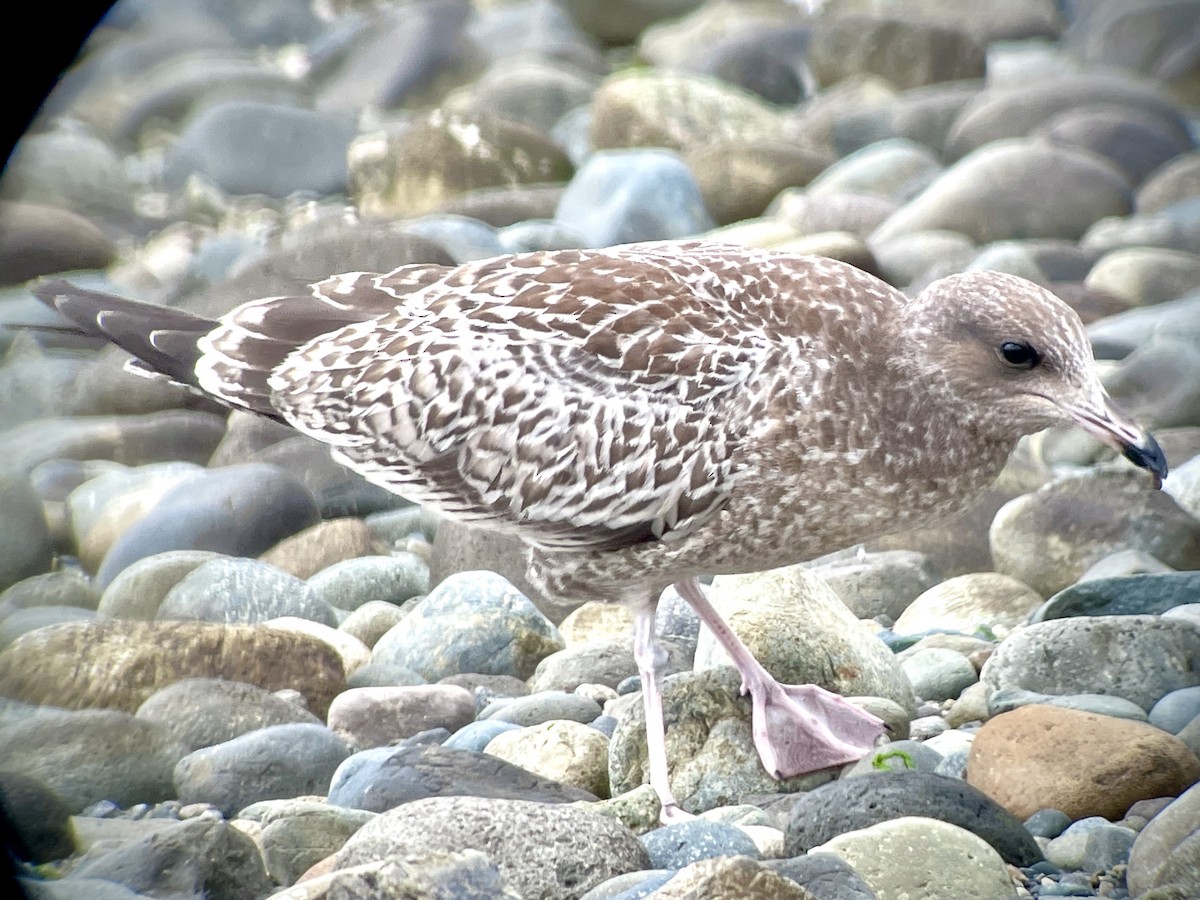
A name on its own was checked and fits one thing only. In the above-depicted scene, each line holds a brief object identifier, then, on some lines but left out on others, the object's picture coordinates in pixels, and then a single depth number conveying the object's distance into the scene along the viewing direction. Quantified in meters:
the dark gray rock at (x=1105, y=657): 5.33
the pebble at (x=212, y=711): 5.54
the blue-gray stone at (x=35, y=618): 6.44
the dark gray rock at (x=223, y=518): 7.81
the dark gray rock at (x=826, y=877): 4.02
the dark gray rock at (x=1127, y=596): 5.95
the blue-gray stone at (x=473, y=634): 6.40
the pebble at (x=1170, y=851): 3.82
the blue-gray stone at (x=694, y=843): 4.35
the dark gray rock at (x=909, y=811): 4.48
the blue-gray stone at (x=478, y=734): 5.43
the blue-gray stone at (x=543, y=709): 5.69
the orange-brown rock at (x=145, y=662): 5.86
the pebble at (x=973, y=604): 6.69
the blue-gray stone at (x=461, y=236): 11.49
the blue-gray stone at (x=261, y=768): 5.16
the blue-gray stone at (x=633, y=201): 12.49
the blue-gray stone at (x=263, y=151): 16.38
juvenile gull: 5.02
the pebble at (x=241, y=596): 6.82
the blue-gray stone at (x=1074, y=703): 5.16
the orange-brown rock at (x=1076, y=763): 4.74
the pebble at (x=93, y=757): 5.09
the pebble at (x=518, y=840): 4.13
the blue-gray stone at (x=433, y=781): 4.76
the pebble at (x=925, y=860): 4.14
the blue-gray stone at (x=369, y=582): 7.34
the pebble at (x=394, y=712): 5.72
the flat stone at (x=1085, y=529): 6.87
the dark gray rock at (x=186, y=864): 4.12
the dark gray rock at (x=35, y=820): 4.54
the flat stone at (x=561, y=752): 5.28
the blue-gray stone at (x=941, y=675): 5.86
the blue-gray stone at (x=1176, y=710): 5.09
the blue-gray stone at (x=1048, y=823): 4.70
